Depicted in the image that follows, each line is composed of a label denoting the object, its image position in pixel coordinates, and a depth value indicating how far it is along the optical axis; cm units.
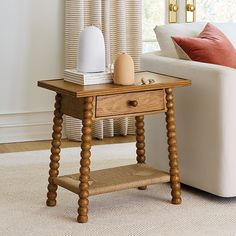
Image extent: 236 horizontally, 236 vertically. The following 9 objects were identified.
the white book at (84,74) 398
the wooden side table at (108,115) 386
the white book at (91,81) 398
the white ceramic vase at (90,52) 409
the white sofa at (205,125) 417
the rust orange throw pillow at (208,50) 454
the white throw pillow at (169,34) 483
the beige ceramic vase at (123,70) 399
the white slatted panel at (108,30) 607
